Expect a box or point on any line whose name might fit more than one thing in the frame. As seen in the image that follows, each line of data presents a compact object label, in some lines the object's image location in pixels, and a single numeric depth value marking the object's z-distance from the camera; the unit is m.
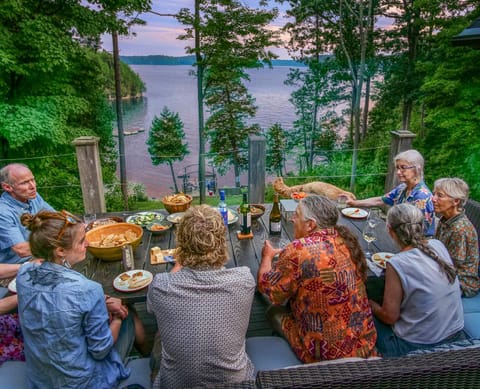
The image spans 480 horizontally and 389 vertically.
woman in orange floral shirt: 1.52
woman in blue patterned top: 2.47
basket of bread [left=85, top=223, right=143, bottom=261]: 2.01
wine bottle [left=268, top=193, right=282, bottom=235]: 2.39
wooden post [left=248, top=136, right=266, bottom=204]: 3.55
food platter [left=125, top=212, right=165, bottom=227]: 2.54
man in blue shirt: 2.18
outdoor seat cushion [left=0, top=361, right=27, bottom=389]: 1.54
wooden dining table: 1.92
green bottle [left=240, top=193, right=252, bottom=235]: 2.37
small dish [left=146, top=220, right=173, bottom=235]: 2.40
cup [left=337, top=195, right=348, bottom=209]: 2.93
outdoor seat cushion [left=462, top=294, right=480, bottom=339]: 1.92
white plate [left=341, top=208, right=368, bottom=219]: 2.71
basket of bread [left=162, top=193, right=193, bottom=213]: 2.67
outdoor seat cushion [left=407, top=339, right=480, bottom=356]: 1.26
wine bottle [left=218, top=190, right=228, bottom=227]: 2.35
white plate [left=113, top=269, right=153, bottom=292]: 1.78
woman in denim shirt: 1.34
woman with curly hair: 1.33
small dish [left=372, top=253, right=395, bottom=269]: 2.02
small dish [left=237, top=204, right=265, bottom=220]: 2.59
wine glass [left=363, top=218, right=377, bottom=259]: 2.20
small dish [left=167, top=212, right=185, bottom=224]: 2.56
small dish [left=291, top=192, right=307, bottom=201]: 3.03
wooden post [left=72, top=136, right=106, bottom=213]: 3.28
